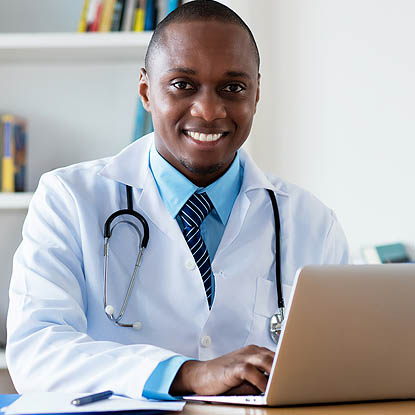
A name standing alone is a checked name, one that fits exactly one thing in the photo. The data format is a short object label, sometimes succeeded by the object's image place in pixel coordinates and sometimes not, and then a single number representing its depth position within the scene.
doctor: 1.41
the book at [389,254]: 2.05
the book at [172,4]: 2.26
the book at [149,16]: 2.31
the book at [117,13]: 2.31
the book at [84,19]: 2.32
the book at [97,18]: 2.32
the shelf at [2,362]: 2.19
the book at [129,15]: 2.31
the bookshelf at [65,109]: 2.48
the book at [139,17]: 2.31
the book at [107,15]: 2.31
